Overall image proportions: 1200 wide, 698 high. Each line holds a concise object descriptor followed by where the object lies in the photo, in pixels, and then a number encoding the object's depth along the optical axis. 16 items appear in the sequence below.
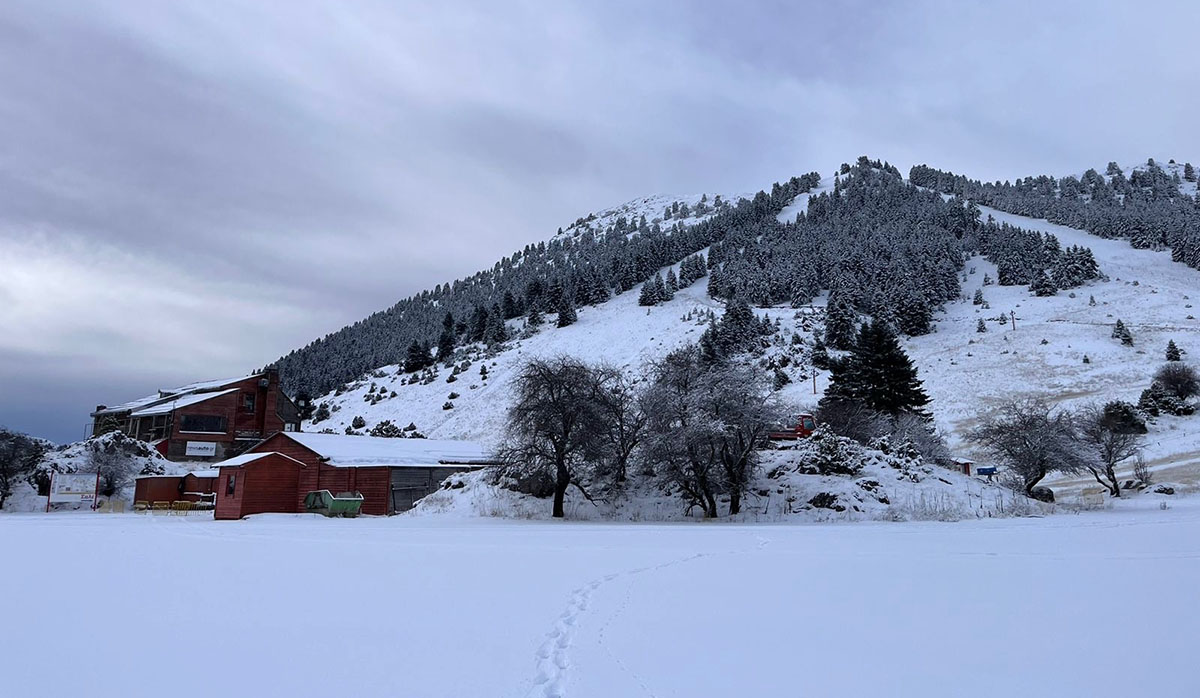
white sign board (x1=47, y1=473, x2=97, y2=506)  38.97
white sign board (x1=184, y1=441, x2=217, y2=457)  55.53
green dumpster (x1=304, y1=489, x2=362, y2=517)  32.72
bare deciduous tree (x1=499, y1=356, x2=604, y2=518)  27.14
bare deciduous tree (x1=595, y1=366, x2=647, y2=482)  28.33
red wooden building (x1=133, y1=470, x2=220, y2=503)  43.59
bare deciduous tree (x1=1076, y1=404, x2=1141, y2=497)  35.50
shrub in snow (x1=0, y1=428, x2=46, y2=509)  39.97
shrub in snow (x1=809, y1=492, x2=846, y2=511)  26.24
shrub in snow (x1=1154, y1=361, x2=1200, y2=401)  49.53
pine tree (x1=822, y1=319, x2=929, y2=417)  42.84
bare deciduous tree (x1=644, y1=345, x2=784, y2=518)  25.66
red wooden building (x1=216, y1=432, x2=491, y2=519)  33.84
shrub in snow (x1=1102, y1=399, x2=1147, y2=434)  43.74
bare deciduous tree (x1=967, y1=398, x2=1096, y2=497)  32.38
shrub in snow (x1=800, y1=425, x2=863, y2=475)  28.59
